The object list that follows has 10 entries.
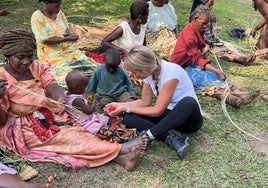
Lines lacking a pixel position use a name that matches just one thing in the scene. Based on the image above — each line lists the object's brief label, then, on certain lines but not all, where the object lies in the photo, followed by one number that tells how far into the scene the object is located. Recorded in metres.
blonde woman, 3.03
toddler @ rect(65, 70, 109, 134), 3.25
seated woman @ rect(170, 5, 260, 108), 4.29
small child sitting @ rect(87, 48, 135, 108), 3.93
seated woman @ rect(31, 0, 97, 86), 4.25
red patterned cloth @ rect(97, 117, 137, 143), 3.28
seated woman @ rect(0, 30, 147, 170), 2.91
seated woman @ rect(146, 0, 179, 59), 5.30
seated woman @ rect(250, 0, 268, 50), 5.78
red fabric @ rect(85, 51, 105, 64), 4.91
